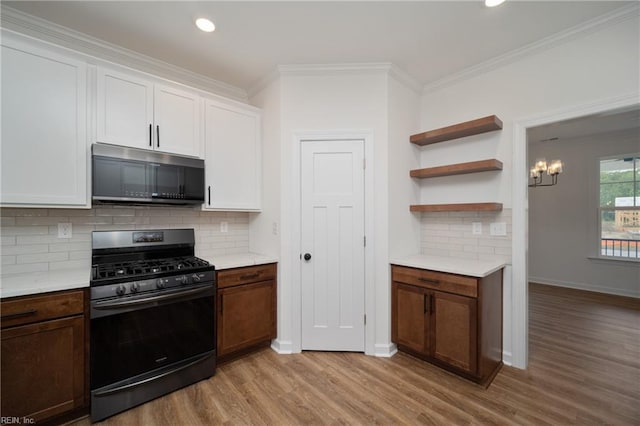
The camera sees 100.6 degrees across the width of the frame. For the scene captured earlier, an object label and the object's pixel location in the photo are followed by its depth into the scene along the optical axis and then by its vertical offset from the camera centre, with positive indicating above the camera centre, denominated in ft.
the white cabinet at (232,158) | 8.59 +1.86
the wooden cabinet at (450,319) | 6.98 -3.08
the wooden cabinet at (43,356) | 5.05 -2.90
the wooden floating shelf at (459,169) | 8.07 +1.42
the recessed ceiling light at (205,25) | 6.77 +4.88
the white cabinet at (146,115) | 6.81 +2.71
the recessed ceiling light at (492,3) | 6.10 +4.86
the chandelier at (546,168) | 14.64 +2.47
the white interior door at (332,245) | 8.71 -1.09
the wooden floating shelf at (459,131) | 8.05 +2.66
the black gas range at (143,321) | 5.88 -2.68
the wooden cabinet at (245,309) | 7.82 -3.03
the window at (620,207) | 14.89 +0.30
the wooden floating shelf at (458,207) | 8.08 +0.16
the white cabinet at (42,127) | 5.73 +1.93
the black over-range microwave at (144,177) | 6.69 +0.97
